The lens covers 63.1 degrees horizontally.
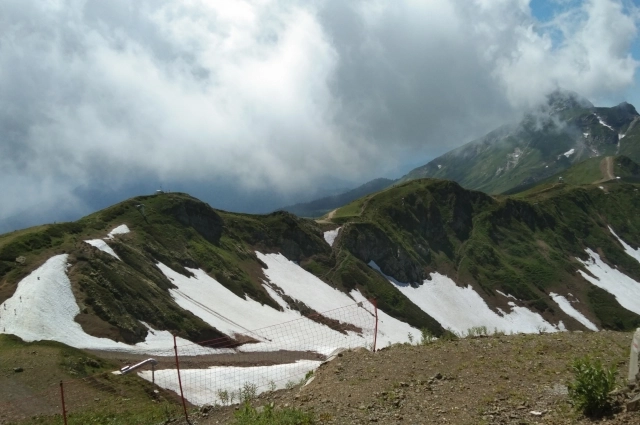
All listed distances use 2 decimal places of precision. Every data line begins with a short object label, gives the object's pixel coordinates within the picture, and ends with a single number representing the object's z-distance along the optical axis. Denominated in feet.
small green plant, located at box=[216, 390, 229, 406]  69.51
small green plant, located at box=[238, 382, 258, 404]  60.87
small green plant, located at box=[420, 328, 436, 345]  70.27
